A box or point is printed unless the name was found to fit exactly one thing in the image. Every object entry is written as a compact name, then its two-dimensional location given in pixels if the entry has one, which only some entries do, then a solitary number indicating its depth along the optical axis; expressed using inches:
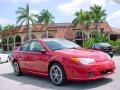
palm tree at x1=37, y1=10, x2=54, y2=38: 1401.8
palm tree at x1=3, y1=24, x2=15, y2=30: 1528.4
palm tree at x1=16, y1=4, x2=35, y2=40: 1172.5
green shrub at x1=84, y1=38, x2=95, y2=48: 833.9
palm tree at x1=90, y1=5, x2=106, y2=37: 1168.4
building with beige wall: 1287.9
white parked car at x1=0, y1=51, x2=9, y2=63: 464.9
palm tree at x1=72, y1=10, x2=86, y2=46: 1199.8
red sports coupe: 167.8
